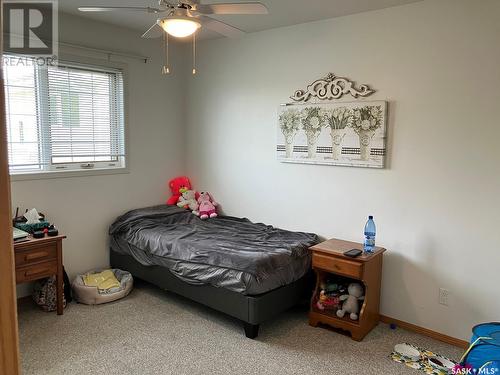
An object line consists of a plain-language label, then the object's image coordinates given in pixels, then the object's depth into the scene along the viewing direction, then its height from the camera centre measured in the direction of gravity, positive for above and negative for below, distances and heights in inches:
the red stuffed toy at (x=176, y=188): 174.9 -19.0
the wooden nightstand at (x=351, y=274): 113.0 -37.0
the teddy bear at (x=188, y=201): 170.7 -24.2
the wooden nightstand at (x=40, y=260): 115.8 -36.1
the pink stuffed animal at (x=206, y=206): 165.5 -25.5
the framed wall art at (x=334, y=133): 122.4 +5.4
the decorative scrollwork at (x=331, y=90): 125.3 +19.9
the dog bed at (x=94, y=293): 134.3 -52.0
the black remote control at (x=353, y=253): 112.6 -30.1
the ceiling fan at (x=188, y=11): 80.6 +28.5
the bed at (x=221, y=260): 112.9 -36.1
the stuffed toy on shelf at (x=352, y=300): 118.0 -45.6
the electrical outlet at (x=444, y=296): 113.7 -42.0
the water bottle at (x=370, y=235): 117.5 -25.9
